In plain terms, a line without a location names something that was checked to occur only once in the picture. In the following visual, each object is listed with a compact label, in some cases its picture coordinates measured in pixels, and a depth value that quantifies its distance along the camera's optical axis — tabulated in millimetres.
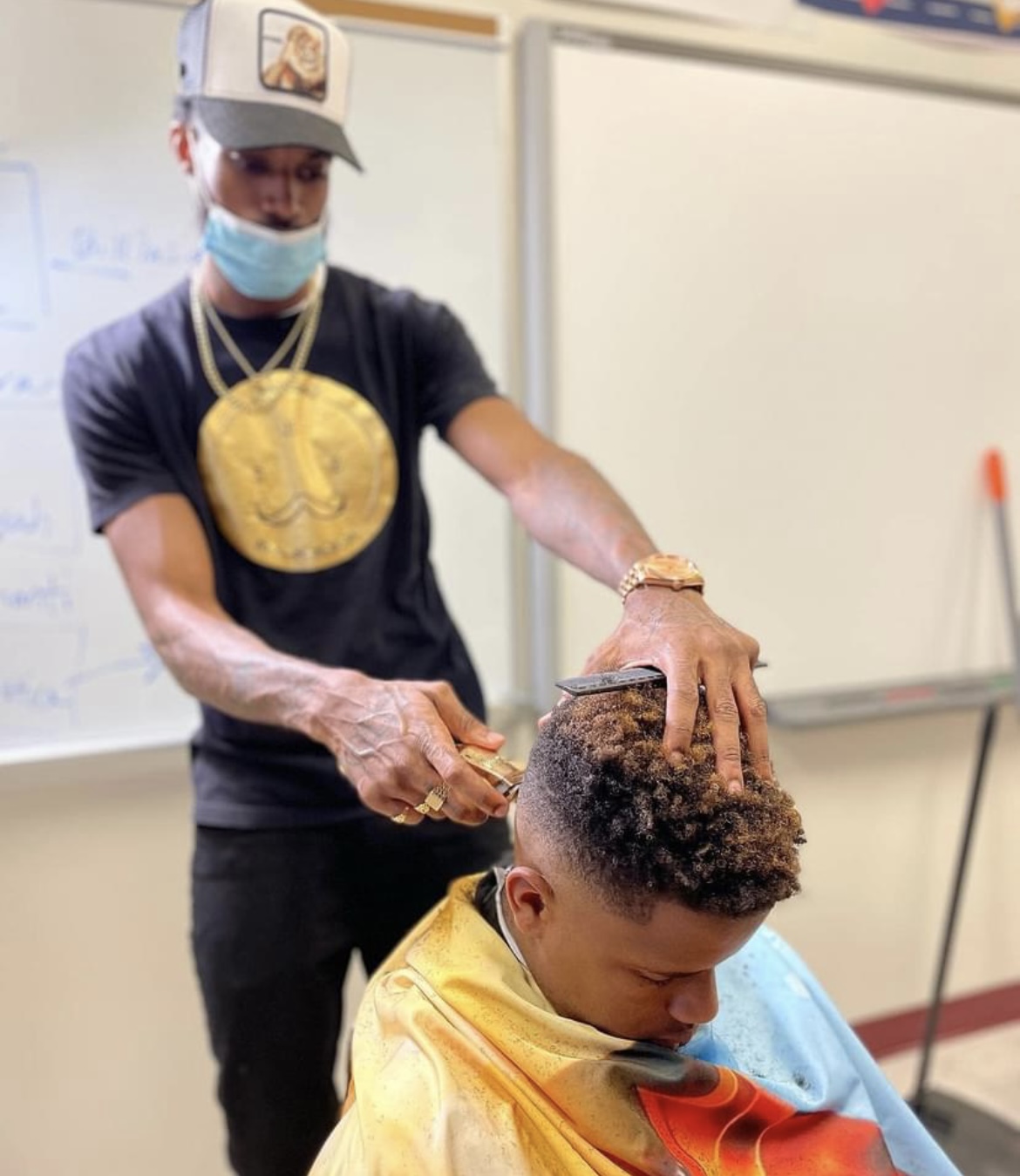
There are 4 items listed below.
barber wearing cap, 1181
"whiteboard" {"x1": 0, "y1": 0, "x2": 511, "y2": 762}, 1536
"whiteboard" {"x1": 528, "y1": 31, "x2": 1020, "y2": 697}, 1844
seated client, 741
